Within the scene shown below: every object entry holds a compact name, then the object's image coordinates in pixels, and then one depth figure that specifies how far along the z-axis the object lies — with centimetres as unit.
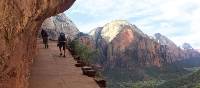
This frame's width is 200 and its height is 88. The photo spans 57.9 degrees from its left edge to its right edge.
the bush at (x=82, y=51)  1372
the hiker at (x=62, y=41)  1148
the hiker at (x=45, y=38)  1359
